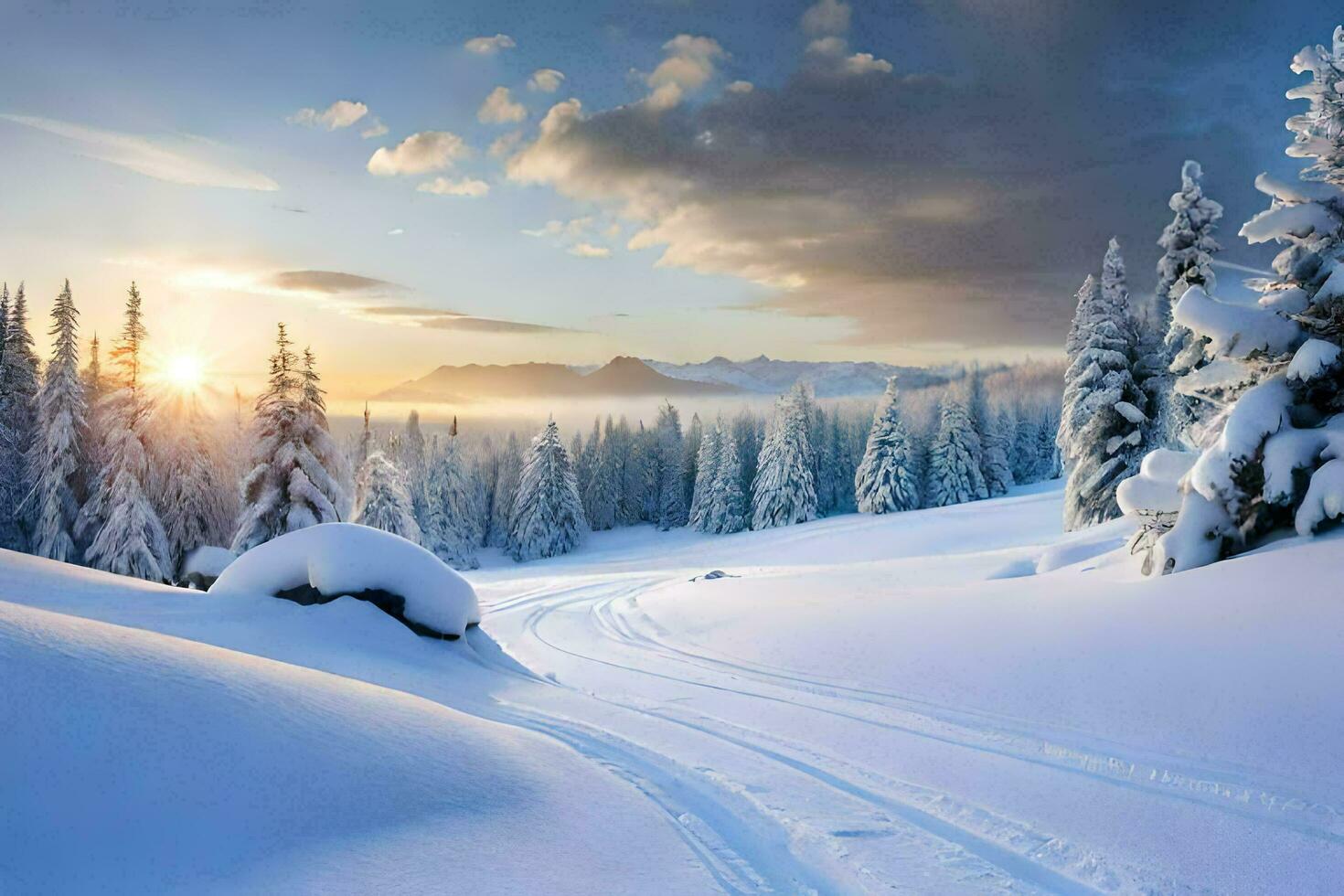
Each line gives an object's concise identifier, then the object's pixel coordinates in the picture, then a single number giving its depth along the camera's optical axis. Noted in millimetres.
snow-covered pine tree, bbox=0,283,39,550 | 31703
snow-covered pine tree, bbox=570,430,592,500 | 80562
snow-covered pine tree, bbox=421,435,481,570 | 55031
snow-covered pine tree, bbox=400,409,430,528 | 56125
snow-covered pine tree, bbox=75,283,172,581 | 29078
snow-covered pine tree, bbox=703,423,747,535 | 64125
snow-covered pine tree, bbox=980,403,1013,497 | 65188
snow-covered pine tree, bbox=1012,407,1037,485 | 85000
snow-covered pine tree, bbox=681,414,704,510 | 79500
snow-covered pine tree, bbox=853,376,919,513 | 54781
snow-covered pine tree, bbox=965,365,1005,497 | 65250
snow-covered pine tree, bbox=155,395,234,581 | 33250
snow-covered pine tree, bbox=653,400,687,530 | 77125
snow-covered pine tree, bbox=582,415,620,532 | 79750
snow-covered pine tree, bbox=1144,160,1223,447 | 24938
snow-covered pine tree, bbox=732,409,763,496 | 78750
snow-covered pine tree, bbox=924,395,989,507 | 58531
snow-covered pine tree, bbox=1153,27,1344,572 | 10016
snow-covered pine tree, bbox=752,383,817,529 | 59875
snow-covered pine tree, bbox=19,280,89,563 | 30219
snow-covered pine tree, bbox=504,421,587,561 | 58719
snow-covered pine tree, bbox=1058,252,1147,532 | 28828
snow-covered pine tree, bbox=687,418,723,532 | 66375
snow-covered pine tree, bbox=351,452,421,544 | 37375
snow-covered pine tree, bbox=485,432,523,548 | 73625
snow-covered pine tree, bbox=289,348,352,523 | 25622
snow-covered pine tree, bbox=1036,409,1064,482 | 83250
